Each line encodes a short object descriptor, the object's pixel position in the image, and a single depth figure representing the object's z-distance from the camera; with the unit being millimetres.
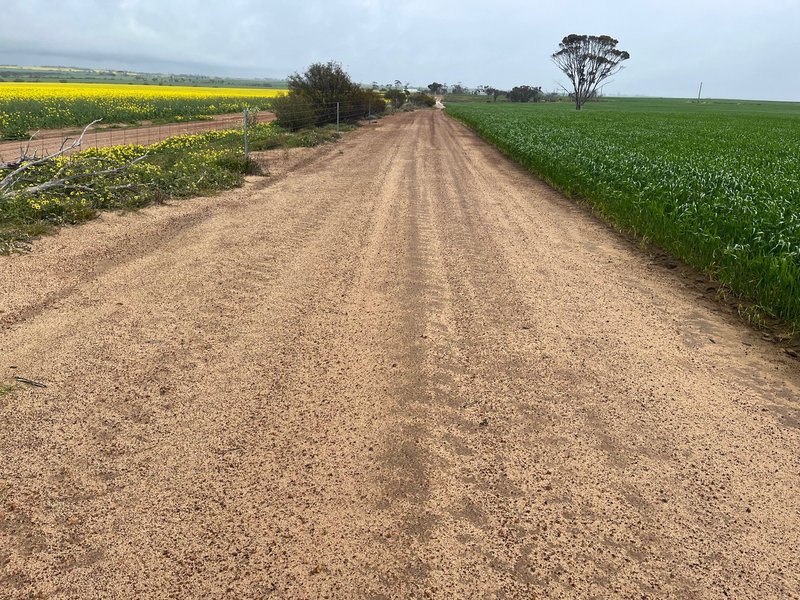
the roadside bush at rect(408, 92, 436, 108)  87312
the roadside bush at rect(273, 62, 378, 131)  25531
